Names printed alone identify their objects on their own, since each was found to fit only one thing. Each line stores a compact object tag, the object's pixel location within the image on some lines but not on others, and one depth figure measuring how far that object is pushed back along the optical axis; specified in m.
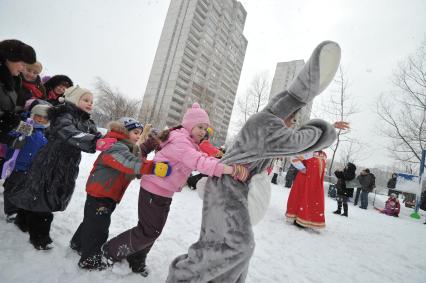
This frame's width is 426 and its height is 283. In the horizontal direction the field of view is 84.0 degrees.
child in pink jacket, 2.09
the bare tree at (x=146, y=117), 38.85
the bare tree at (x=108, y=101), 30.74
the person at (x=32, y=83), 2.66
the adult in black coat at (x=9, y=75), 2.02
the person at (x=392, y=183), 12.93
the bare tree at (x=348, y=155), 27.53
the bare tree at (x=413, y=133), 16.00
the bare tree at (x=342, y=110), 17.73
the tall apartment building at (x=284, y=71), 65.31
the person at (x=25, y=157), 2.40
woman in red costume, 5.14
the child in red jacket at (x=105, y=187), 2.01
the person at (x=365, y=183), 11.17
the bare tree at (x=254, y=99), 23.00
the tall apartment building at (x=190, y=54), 68.50
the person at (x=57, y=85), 3.34
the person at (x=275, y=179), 14.86
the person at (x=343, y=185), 7.69
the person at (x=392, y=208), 10.82
